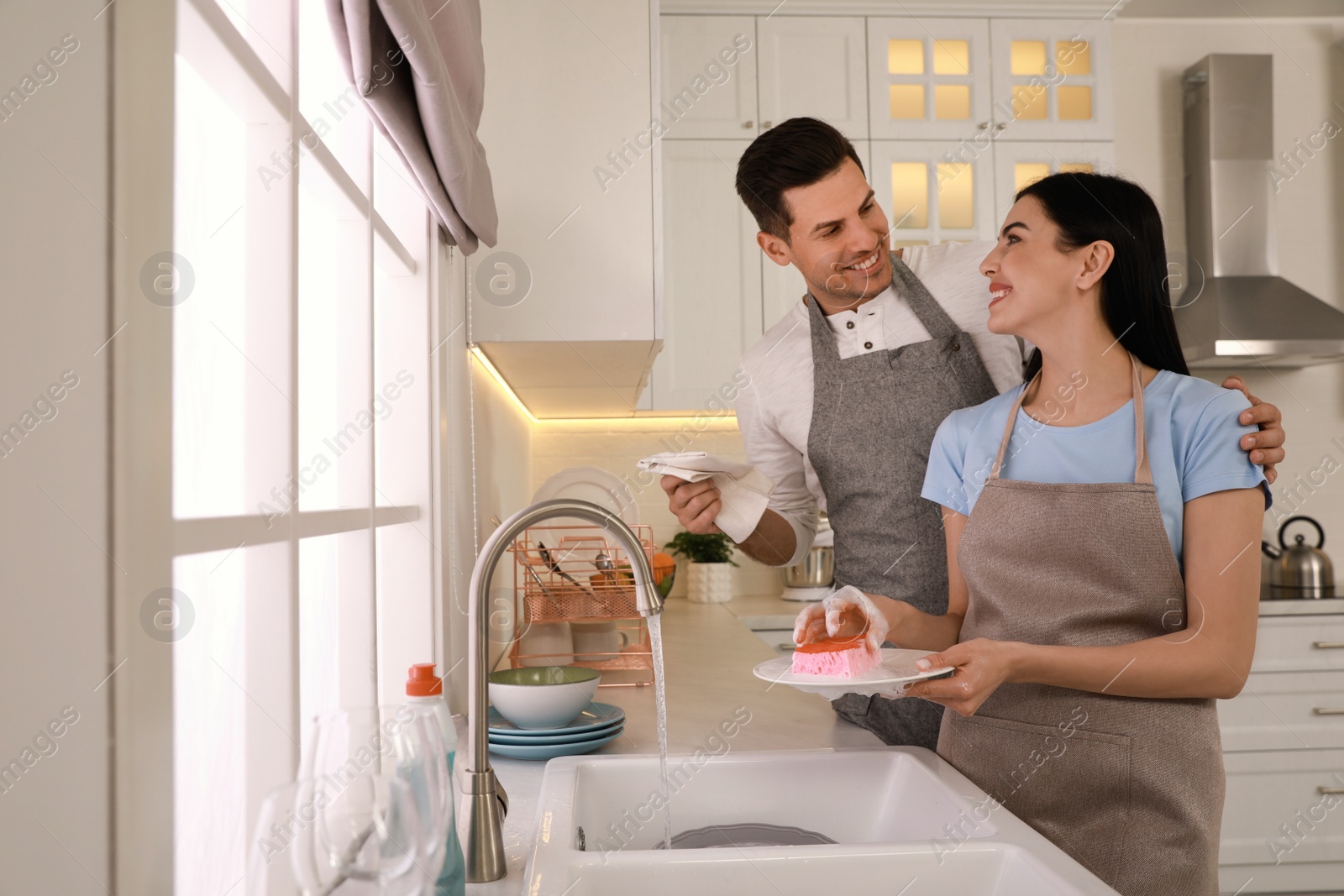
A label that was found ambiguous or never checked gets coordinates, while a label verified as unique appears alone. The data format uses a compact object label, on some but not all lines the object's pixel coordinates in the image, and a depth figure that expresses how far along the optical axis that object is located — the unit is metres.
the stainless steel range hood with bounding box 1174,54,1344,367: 2.88
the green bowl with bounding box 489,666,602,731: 1.17
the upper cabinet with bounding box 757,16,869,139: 2.80
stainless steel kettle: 2.70
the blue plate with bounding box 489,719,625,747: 1.17
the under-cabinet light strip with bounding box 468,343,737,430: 3.06
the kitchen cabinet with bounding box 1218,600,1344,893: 2.58
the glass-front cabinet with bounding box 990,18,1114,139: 2.80
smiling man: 1.40
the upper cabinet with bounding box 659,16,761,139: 2.80
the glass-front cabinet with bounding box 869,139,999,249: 2.80
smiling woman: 1.00
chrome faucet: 0.78
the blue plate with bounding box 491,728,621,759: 1.17
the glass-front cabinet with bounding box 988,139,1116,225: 2.80
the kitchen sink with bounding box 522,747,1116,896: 0.80
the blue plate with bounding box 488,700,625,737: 1.18
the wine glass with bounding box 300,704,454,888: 0.50
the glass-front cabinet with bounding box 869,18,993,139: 2.80
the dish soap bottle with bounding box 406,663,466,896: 0.60
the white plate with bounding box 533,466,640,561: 1.94
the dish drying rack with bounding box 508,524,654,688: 1.63
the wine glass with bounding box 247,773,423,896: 0.47
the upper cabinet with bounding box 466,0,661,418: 1.52
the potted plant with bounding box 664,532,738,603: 2.96
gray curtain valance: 0.74
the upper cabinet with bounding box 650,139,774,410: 2.79
